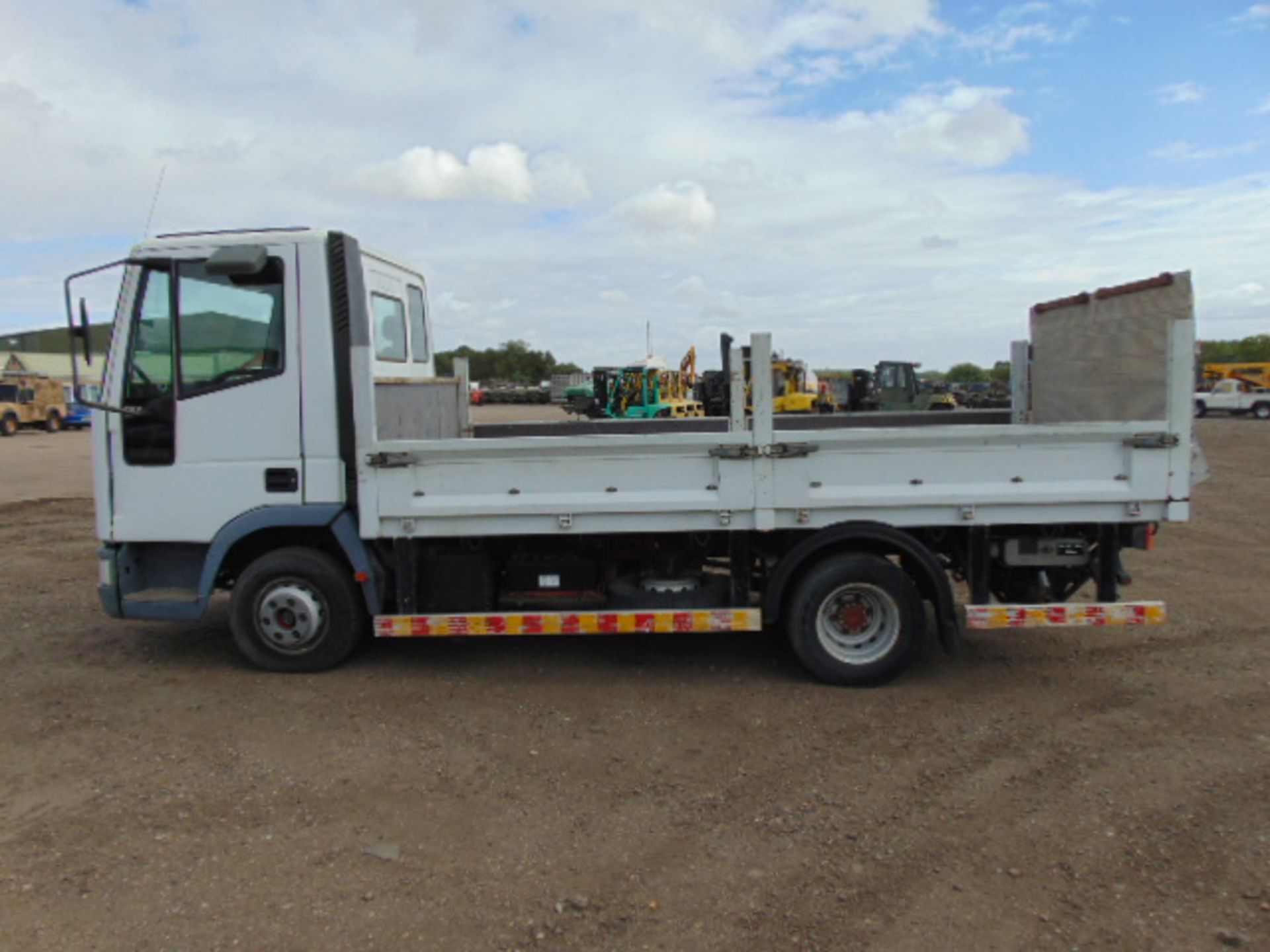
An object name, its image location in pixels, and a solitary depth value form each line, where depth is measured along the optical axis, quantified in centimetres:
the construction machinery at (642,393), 2581
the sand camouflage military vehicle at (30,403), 3419
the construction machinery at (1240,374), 4316
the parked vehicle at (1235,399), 4012
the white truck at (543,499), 512
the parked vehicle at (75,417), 3772
